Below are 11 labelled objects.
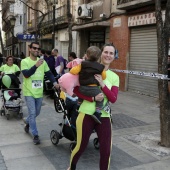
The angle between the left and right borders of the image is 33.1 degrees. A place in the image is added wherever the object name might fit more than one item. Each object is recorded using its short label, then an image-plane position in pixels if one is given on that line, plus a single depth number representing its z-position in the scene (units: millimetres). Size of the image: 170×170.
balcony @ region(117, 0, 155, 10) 10548
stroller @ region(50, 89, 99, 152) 4648
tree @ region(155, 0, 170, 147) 4914
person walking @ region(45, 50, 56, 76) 10805
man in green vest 5168
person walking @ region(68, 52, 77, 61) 8868
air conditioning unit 15288
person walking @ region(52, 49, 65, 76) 10031
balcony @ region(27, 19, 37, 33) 25594
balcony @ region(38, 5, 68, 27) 18569
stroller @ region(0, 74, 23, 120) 7355
